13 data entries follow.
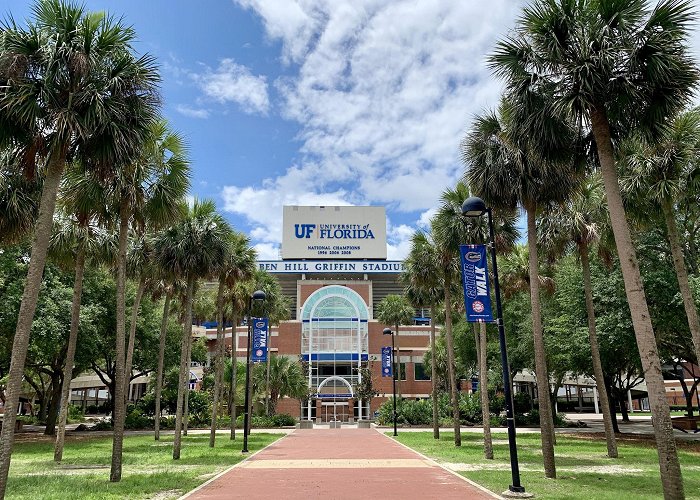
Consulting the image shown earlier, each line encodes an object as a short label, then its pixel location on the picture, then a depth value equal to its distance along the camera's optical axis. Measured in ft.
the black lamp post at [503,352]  39.65
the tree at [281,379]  151.53
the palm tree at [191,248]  66.28
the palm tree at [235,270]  84.94
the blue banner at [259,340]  97.91
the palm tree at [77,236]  49.57
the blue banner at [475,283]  49.26
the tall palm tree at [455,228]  71.15
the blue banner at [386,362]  142.40
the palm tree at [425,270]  93.61
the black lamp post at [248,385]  70.28
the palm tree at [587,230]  64.18
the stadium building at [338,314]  211.82
